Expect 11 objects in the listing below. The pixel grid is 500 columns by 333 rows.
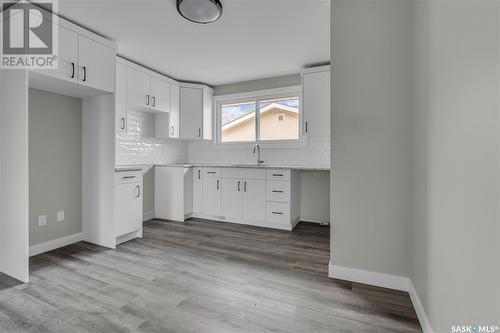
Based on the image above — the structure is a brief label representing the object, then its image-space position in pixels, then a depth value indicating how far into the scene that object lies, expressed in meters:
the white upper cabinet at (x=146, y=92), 3.46
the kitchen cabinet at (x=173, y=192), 4.02
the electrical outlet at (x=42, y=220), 2.69
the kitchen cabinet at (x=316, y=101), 3.56
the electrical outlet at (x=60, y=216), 2.85
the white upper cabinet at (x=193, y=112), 4.40
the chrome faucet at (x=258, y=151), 4.36
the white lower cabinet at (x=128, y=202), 2.89
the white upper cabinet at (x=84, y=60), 2.38
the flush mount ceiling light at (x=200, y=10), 2.15
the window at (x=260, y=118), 4.18
